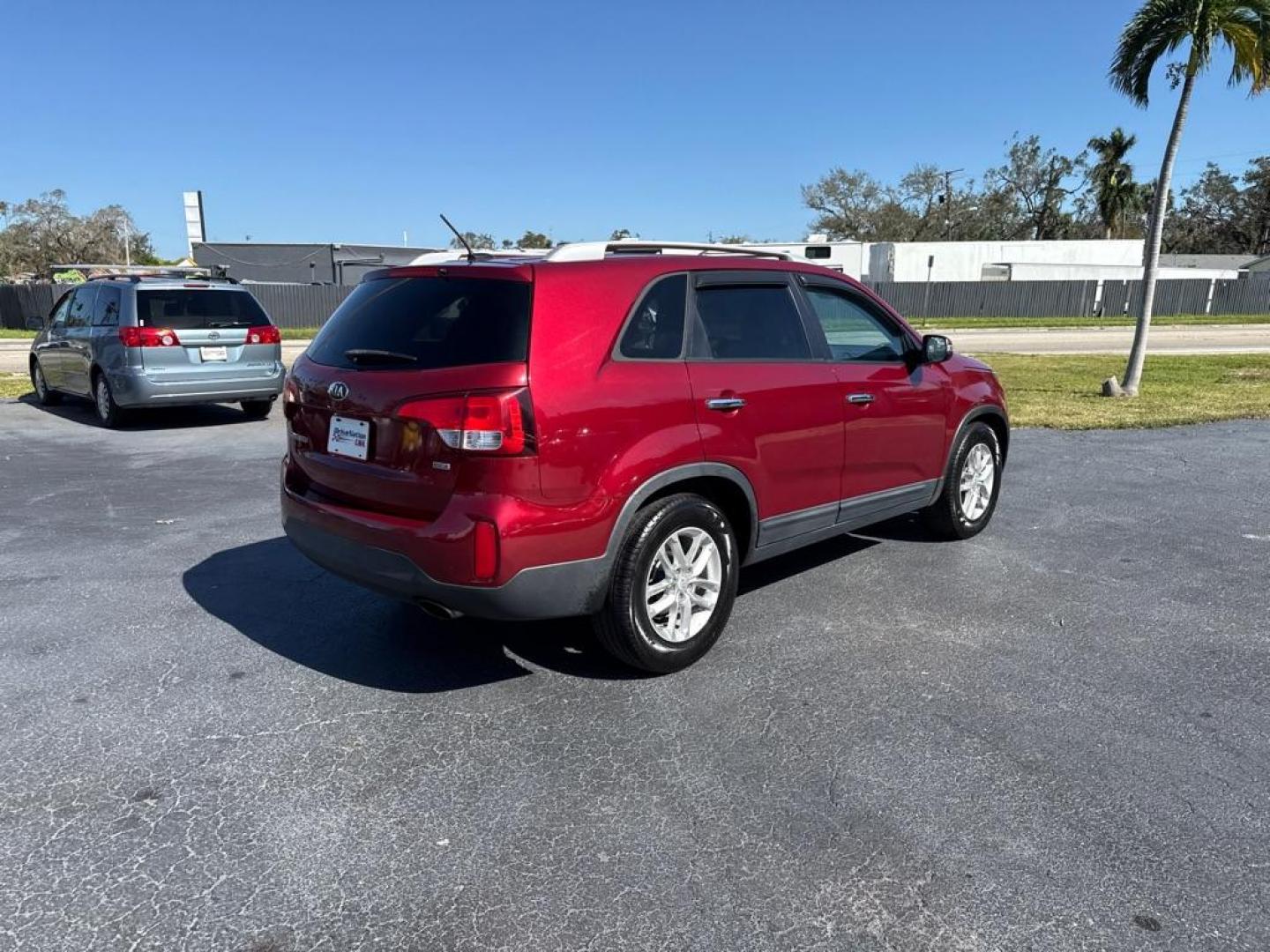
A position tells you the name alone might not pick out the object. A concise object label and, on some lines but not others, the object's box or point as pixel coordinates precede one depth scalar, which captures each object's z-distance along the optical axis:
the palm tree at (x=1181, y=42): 11.27
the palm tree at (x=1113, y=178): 62.53
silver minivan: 9.98
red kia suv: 3.39
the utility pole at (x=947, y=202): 68.50
